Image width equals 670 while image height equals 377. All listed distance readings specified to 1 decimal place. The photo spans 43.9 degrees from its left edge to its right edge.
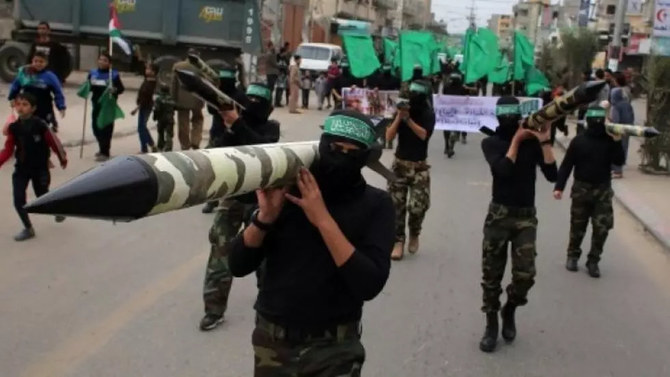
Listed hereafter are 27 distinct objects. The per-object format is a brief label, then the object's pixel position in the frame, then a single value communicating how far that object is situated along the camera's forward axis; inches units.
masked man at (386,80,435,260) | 308.3
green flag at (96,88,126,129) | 475.2
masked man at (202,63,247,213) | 248.7
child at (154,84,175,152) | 501.7
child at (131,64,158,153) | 511.5
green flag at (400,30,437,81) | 753.6
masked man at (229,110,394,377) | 111.1
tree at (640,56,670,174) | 557.3
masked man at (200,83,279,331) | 211.8
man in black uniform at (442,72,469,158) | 631.8
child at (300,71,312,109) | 984.3
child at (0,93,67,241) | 299.0
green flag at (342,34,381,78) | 775.1
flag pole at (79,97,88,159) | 486.5
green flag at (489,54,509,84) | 806.5
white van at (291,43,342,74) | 1287.8
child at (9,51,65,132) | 401.4
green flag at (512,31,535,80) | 799.7
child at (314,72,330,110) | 982.4
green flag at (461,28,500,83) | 760.3
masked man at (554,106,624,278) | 303.0
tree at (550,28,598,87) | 1164.5
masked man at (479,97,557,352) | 217.0
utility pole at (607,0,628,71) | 851.4
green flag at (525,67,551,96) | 786.8
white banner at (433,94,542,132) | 620.7
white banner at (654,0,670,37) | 647.0
